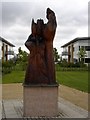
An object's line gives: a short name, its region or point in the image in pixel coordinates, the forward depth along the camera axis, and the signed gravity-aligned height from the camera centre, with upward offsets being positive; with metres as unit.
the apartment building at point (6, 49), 35.93 +3.72
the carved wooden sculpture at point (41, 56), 4.71 +0.20
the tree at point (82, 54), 31.70 +1.86
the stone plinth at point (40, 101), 4.63 -1.36
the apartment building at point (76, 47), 33.52 +3.93
